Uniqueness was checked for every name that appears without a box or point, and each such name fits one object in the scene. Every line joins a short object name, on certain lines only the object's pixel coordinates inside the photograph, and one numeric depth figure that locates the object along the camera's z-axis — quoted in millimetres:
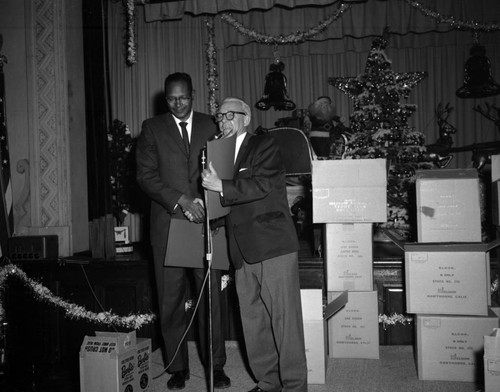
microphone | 2576
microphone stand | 2545
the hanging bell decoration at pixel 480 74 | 7887
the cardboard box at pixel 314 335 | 3354
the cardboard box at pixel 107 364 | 2994
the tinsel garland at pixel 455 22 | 7016
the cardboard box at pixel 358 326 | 3820
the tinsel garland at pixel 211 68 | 7914
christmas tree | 6297
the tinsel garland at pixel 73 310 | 4438
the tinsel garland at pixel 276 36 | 7578
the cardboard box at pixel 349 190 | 3619
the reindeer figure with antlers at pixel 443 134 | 7719
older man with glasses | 2801
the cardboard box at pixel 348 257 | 3799
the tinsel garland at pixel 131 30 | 6750
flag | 5160
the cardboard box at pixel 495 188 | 3416
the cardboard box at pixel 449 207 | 3432
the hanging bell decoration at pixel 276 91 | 8352
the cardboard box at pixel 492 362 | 2643
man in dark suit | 3336
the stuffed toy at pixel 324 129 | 7138
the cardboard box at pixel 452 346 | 3334
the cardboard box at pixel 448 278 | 3385
